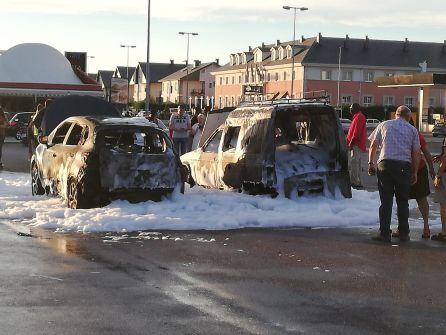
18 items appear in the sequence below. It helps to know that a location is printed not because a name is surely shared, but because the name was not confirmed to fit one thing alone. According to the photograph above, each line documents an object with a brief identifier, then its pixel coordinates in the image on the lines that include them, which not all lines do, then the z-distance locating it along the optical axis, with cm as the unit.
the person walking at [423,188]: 1138
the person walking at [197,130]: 2319
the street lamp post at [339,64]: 10703
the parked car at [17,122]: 4422
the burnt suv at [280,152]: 1403
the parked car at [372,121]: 8049
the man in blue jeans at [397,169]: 1103
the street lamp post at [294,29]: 8112
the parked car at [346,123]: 4862
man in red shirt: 1783
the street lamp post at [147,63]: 5013
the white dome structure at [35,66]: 5594
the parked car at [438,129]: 6015
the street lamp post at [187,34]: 10261
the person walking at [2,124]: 2339
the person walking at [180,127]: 2205
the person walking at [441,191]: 1109
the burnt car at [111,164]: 1296
